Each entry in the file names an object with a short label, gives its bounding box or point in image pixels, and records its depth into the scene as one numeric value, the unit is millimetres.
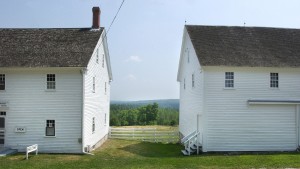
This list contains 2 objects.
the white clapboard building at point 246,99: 23750
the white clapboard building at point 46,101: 23234
